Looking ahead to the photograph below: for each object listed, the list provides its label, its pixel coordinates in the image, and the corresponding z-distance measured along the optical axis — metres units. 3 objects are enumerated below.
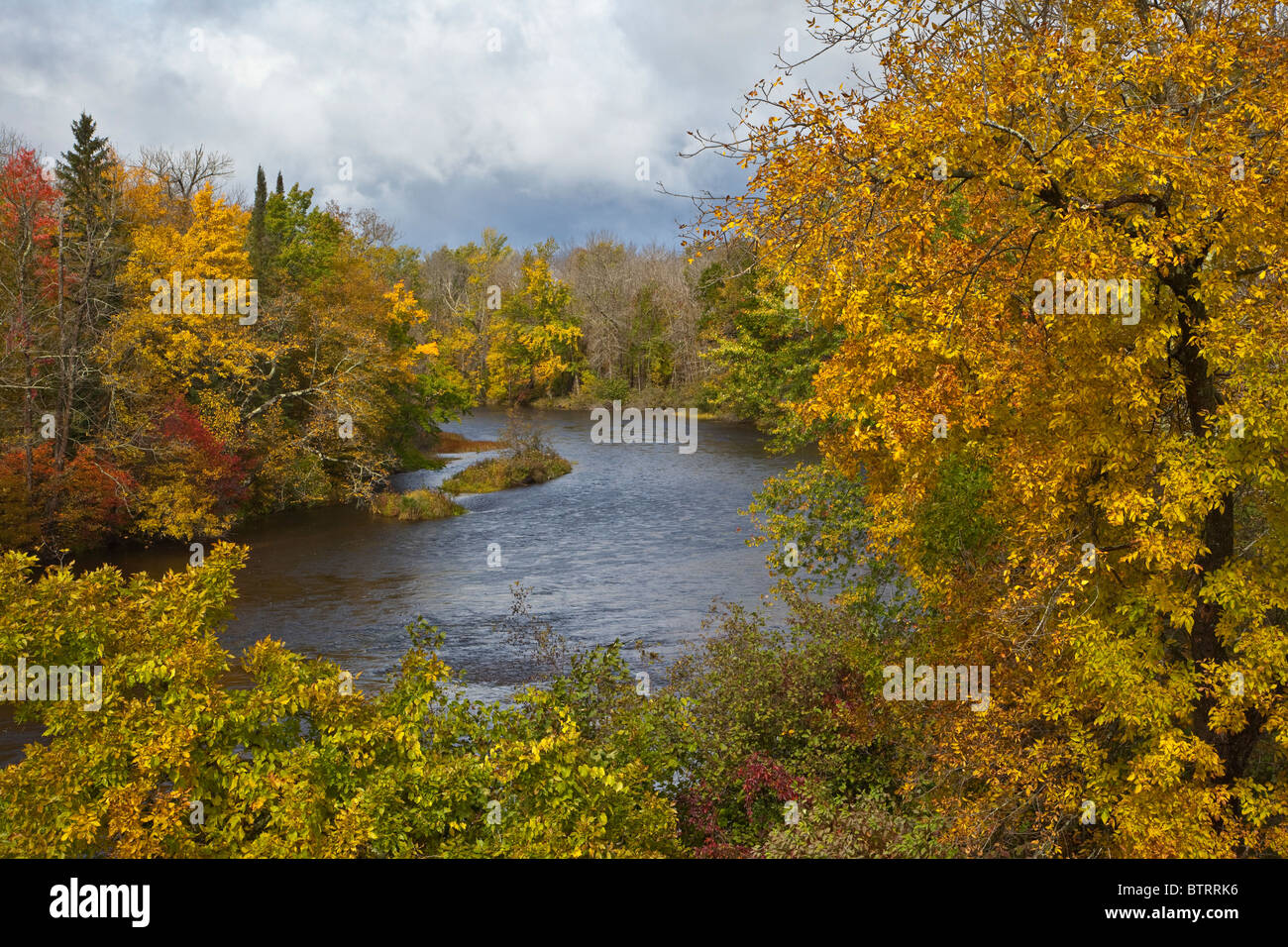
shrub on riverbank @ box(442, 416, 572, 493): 43.38
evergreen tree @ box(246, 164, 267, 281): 40.53
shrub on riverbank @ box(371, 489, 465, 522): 36.47
